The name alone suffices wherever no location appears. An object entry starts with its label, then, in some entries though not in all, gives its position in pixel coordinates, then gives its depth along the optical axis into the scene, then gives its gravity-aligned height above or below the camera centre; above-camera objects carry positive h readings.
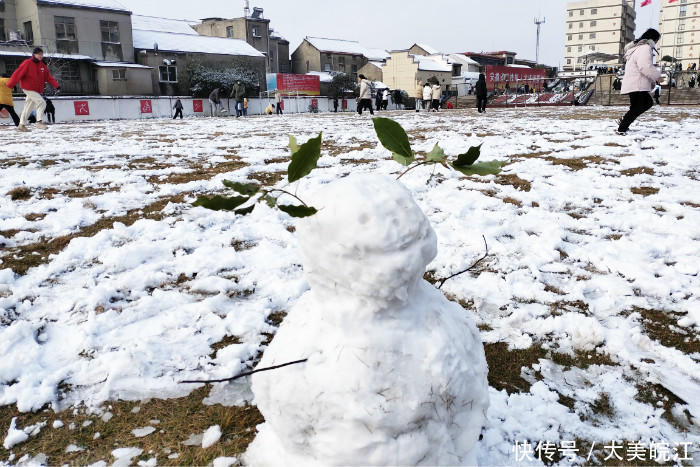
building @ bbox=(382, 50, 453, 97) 46.69 +6.07
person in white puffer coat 7.71 +0.86
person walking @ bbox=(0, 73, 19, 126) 11.44 +1.10
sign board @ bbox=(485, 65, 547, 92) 44.94 +5.19
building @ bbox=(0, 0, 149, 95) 28.19 +6.20
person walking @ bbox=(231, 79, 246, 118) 23.72 +2.21
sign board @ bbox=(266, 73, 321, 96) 34.00 +3.71
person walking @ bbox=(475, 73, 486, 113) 17.24 +1.40
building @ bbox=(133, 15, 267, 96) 32.38 +5.95
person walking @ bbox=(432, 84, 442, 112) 21.62 +1.68
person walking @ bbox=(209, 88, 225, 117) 26.16 +1.92
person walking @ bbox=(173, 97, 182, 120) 25.42 +1.66
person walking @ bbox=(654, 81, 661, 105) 21.97 +1.49
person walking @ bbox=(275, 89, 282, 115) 31.84 +2.28
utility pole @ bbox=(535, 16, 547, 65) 68.97 +13.00
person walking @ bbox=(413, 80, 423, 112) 23.25 +1.89
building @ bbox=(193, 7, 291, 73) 41.56 +9.57
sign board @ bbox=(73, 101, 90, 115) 24.47 +1.69
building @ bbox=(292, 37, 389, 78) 47.53 +7.90
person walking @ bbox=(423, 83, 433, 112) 22.44 +1.77
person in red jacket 10.45 +1.38
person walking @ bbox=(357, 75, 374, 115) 17.25 +1.45
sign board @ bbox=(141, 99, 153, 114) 26.97 +1.78
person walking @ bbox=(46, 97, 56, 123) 21.69 +1.32
